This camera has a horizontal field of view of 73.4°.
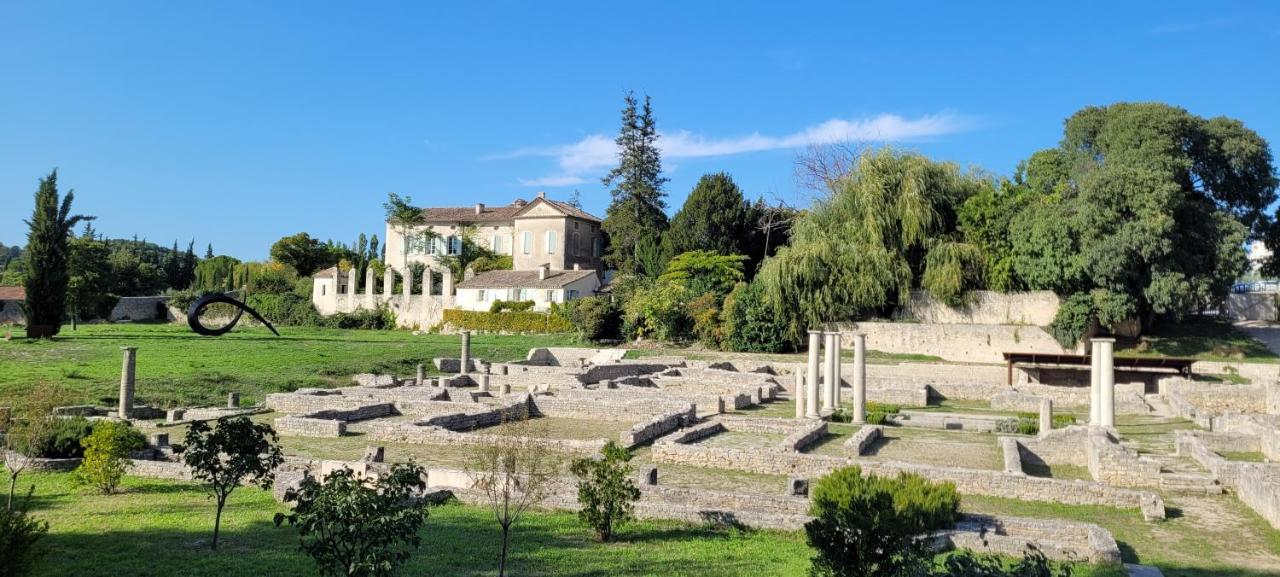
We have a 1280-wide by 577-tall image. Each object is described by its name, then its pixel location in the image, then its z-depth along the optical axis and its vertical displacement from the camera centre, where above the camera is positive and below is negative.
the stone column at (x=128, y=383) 21.73 -1.99
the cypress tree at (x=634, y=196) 57.91 +8.94
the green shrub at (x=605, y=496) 10.29 -2.15
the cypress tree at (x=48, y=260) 37.34 +1.87
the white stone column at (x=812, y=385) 23.50 -1.67
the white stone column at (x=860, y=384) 22.94 -1.55
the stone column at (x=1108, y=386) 19.95 -1.23
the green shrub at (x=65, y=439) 14.51 -2.31
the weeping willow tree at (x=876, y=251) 39.31 +3.54
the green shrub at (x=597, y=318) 45.72 +0.01
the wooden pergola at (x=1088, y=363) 29.36 -1.10
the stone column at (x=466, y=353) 34.02 -1.55
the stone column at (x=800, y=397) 23.61 -2.00
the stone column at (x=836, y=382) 24.27 -1.63
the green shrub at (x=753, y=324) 40.00 -0.06
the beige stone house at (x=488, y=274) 55.09 +3.71
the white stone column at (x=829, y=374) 24.06 -1.41
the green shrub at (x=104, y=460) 12.52 -2.28
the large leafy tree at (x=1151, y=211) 33.12 +4.98
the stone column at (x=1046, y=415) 19.97 -1.95
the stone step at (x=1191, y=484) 13.78 -2.40
